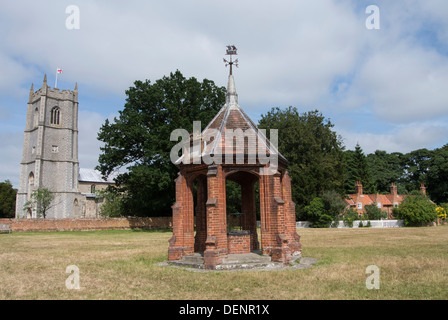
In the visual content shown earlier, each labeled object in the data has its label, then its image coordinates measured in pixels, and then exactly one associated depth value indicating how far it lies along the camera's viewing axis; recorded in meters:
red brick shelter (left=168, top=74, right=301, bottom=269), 11.45
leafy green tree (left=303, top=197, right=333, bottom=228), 42.12
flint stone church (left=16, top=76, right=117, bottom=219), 63.75
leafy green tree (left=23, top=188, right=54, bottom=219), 53.47
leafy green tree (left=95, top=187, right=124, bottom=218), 53.97
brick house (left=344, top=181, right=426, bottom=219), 57.34
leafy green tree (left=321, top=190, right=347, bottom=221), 42.25
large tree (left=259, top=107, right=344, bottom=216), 44.03
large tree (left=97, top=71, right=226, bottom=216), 31.55
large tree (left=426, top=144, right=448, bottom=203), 65.25
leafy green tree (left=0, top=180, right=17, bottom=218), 67.69
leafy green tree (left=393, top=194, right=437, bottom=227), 41.31
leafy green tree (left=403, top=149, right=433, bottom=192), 74.84
